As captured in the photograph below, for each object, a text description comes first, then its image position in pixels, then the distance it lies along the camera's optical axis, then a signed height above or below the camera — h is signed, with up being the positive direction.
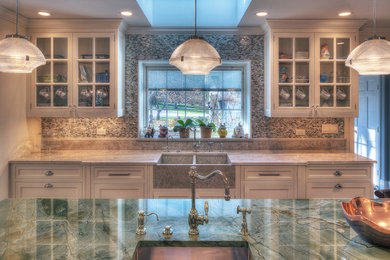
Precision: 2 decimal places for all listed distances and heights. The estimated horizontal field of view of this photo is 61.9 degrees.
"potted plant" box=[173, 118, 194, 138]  3.89 +0.02
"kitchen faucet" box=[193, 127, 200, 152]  3.80 -0.19
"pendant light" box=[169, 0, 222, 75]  1.64 +0.38
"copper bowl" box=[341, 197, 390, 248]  1.24 -0.38
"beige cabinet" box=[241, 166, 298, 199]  3.11 -0.49
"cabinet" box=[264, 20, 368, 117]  3.48 +0.65
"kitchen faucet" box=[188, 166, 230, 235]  1.45 -0.40
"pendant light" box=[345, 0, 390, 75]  1.69 +0.39
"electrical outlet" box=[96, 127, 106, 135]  3.84 -0.01
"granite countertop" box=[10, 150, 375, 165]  3.12 -0.27
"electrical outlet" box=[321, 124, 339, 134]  3.82 +0.02
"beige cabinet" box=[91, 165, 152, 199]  3.11 -0.49
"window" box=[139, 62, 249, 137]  4.09 +0.43
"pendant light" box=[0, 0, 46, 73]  1.69 +0.40
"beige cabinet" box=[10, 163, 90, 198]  3.13 -0.49
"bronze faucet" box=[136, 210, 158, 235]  1.45 -0.41
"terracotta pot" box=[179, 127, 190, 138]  3.90 -0.02
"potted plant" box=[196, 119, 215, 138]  3.88 +0.00
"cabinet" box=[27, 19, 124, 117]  3.48 +0.59
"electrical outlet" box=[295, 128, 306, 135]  3.84 -0.03
